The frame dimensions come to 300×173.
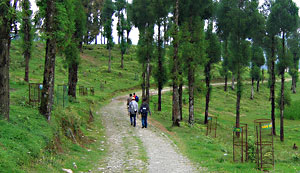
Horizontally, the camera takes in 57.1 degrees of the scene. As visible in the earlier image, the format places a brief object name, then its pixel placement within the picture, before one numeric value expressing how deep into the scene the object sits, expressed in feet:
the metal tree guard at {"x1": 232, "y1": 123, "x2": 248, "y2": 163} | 36.08
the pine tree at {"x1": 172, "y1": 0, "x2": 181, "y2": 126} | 66.07
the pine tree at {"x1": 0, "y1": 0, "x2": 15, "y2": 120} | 31.58
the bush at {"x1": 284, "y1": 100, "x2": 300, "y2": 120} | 140.60
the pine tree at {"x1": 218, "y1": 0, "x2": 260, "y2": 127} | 88.07
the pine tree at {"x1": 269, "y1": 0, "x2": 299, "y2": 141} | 91.09
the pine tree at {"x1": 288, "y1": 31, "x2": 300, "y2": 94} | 196.95
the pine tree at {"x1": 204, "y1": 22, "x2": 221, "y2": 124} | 98.63
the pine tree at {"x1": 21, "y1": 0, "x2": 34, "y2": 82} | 32.96
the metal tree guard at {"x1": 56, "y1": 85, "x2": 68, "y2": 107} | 58.29
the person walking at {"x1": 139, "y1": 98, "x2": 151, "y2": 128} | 57.11
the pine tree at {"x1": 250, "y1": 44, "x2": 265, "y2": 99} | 201.34
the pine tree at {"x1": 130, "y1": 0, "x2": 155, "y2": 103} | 105.29
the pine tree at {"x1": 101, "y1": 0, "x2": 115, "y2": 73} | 213.87
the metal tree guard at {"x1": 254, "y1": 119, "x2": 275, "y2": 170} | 30.14
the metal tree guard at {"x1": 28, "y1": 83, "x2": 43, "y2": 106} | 46.21
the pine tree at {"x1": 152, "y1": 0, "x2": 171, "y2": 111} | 96.06
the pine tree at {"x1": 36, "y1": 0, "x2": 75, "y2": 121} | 40.14
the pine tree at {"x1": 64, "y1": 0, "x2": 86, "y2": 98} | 78.89
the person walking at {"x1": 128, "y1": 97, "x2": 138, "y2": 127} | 58.39
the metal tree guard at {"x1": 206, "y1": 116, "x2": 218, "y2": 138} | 88.12
